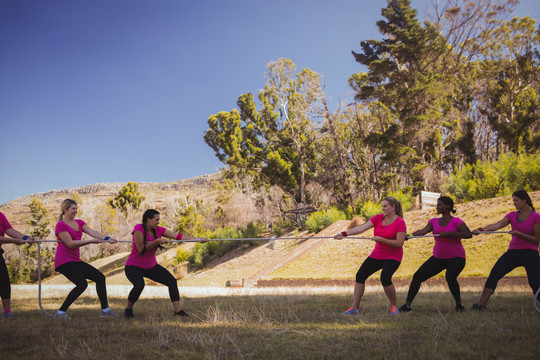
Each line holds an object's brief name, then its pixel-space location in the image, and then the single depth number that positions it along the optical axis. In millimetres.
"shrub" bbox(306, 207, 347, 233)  23141
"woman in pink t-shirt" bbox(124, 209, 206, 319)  5882
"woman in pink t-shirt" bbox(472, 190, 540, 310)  5391
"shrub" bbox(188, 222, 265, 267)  25438
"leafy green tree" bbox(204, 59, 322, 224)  31375
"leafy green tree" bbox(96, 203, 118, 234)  48781
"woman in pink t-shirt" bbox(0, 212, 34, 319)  5887
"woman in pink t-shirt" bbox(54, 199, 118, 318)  5832
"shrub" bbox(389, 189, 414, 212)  20625
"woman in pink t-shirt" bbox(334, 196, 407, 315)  5543
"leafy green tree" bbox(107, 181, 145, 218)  62812
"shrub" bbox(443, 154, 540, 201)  17609
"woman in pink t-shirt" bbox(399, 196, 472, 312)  5715
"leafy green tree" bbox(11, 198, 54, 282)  40928
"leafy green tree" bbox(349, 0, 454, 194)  24875
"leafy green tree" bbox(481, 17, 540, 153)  29078
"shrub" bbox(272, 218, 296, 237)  28484
